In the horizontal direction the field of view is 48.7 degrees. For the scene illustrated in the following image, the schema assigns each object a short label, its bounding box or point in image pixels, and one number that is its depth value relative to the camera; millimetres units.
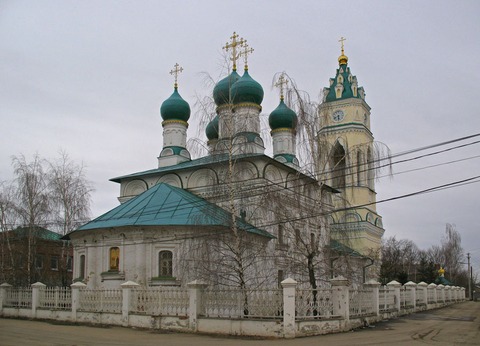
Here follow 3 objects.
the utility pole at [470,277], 59456
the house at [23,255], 26672
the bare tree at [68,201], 28031
